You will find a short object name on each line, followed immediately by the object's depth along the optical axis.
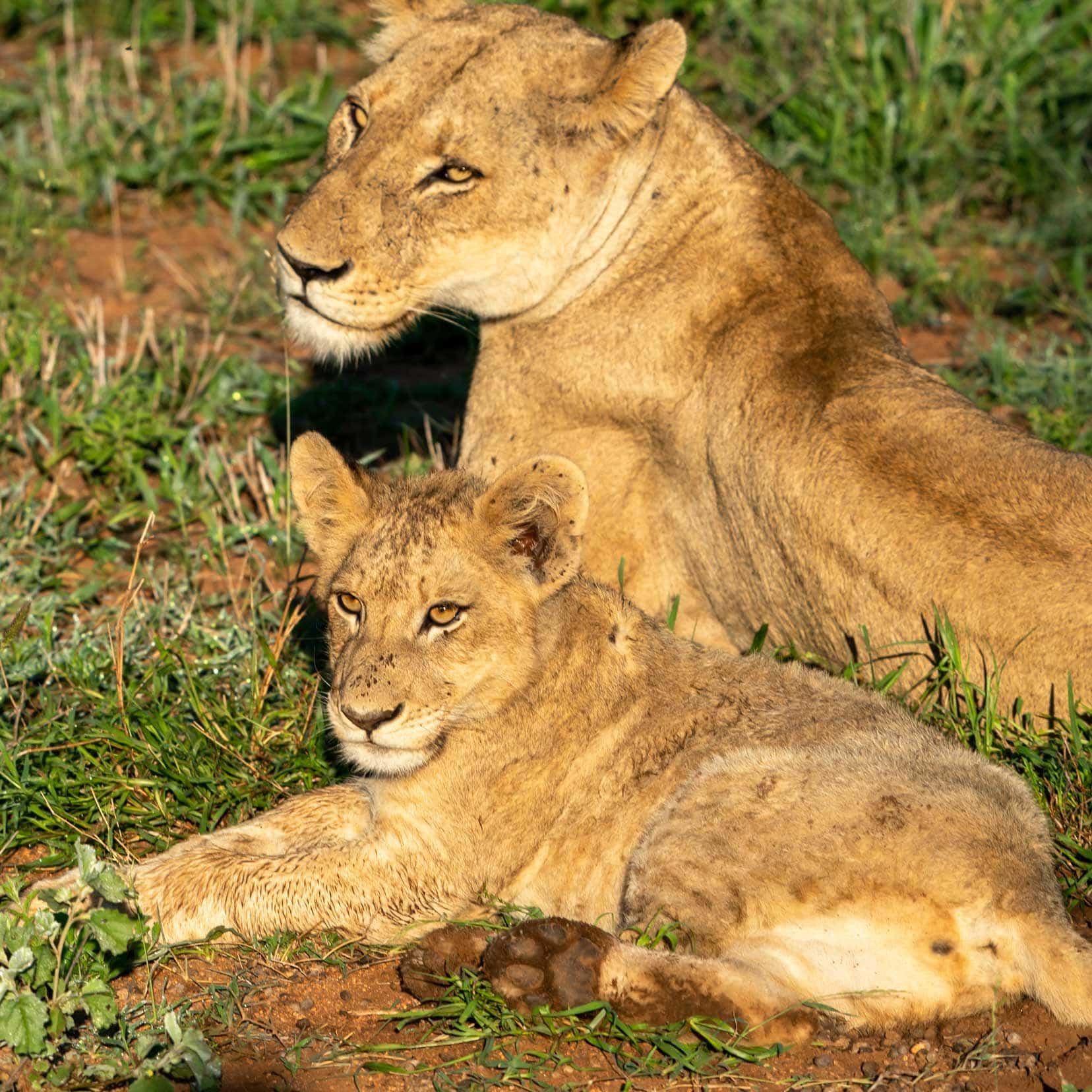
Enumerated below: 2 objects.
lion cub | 7.82
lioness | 10.18
